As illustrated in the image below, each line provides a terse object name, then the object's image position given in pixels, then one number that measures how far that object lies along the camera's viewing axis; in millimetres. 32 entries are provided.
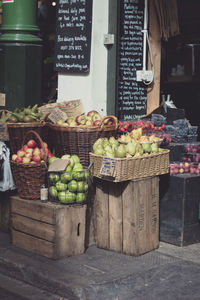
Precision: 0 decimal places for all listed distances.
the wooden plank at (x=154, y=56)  7988
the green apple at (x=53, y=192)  6230
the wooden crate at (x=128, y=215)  6238
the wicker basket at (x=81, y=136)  6695
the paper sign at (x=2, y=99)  8430
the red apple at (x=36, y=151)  6516
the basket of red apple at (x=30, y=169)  6410
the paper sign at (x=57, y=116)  7062
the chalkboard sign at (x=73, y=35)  7684
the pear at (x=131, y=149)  6242
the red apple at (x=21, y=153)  6480
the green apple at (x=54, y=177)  6207
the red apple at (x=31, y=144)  6652
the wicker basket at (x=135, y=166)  6078
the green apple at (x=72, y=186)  6156
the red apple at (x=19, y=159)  6449
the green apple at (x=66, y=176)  6148
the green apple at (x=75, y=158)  6407
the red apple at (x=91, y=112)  7120
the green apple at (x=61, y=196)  6168
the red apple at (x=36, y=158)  6461
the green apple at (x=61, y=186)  6176
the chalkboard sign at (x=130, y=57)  7746
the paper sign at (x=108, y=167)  6070
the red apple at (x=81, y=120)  6870
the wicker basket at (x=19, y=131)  6855
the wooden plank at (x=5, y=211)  7145
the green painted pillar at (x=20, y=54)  8234
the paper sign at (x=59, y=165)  6195
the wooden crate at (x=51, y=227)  6125
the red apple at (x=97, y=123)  6785
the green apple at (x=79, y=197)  6219
